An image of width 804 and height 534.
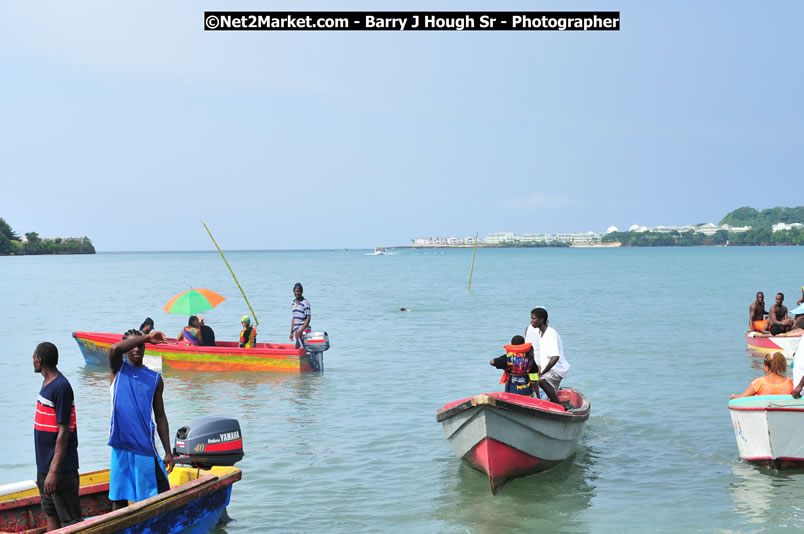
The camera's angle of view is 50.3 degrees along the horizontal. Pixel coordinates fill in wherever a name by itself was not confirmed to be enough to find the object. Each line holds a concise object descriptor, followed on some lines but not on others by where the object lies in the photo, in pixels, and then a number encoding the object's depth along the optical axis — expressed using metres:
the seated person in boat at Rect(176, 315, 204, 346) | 19.92
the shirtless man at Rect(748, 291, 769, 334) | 22.17
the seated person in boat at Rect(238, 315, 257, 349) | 19.84
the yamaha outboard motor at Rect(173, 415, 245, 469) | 8.68
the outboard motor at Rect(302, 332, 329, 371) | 19.55
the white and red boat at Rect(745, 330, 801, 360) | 20.42
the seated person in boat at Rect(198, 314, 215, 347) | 19.91
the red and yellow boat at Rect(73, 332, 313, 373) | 19.45
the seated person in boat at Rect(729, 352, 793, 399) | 10.53
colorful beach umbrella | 19.67
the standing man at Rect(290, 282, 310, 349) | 19.16
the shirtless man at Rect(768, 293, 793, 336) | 21.28
